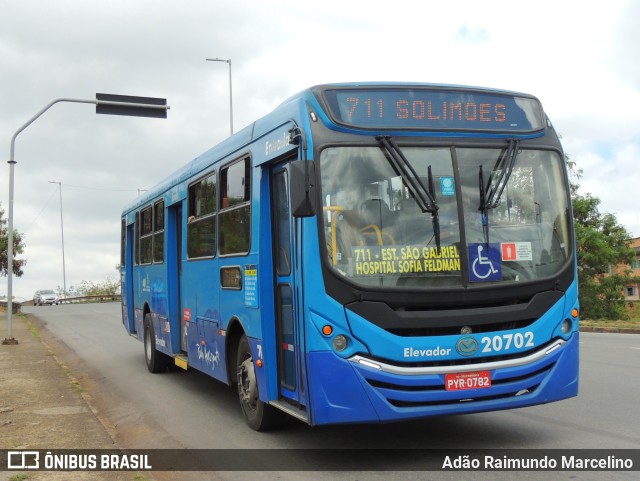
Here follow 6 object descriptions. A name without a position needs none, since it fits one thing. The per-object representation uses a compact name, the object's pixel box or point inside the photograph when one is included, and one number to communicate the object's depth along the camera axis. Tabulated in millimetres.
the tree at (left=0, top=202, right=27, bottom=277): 41738
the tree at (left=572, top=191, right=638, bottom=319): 39375
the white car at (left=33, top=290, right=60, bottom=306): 59478
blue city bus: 5934
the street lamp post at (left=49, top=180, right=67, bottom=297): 60700
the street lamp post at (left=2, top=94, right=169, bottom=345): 16969
